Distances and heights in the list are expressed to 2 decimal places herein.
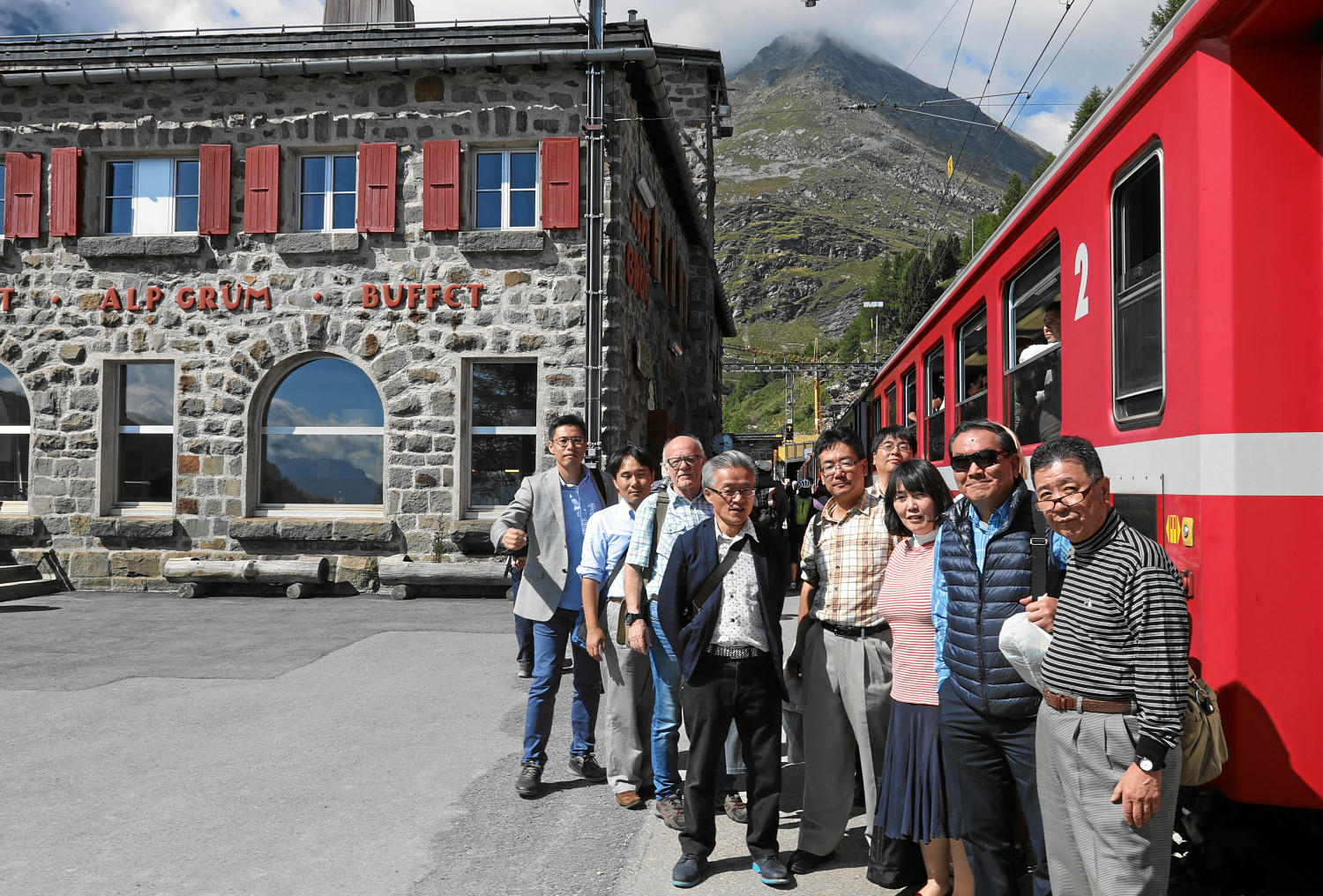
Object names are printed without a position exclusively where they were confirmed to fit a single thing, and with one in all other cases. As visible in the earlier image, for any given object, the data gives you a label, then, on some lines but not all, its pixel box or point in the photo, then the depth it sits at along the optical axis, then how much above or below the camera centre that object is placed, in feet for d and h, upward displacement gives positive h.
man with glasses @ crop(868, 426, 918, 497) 15.34 +0.37
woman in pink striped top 11.01 -2.72
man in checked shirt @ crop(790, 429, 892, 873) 12.34 -2.56
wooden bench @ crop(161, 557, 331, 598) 38.93 -4.19
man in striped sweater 7.84 -1.82
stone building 40.11 +7.84
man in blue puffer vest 9.70 -1.99
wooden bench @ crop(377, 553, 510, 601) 38.11 -4.21
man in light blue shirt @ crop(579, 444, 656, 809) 15.07 -3.10
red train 9.16 +1.21
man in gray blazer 16.30 -1.51
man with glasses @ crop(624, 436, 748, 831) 13.98 -1.72
